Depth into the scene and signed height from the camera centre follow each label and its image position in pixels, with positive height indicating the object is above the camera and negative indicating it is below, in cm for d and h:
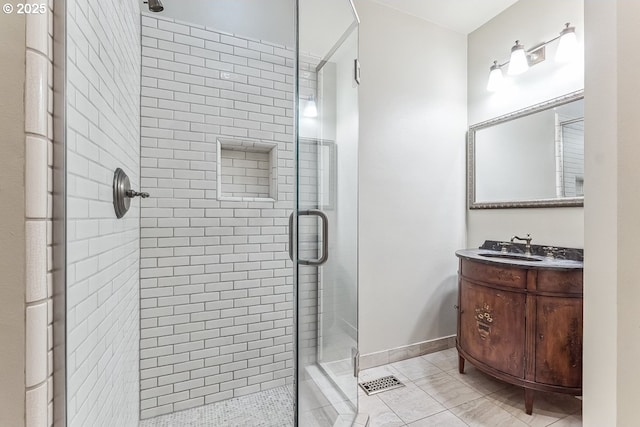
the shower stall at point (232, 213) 140 +0
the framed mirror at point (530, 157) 190 +45
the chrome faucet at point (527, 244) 200 -21
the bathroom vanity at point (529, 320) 155 -62
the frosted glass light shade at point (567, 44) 182 +113
